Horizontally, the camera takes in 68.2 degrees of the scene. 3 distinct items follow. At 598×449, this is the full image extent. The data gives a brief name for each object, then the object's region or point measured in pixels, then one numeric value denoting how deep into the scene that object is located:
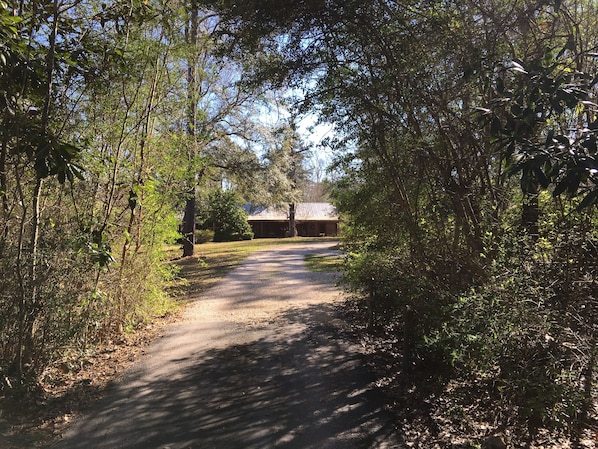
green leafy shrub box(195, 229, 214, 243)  37.88
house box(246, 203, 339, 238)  48.25
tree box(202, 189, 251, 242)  38.09
